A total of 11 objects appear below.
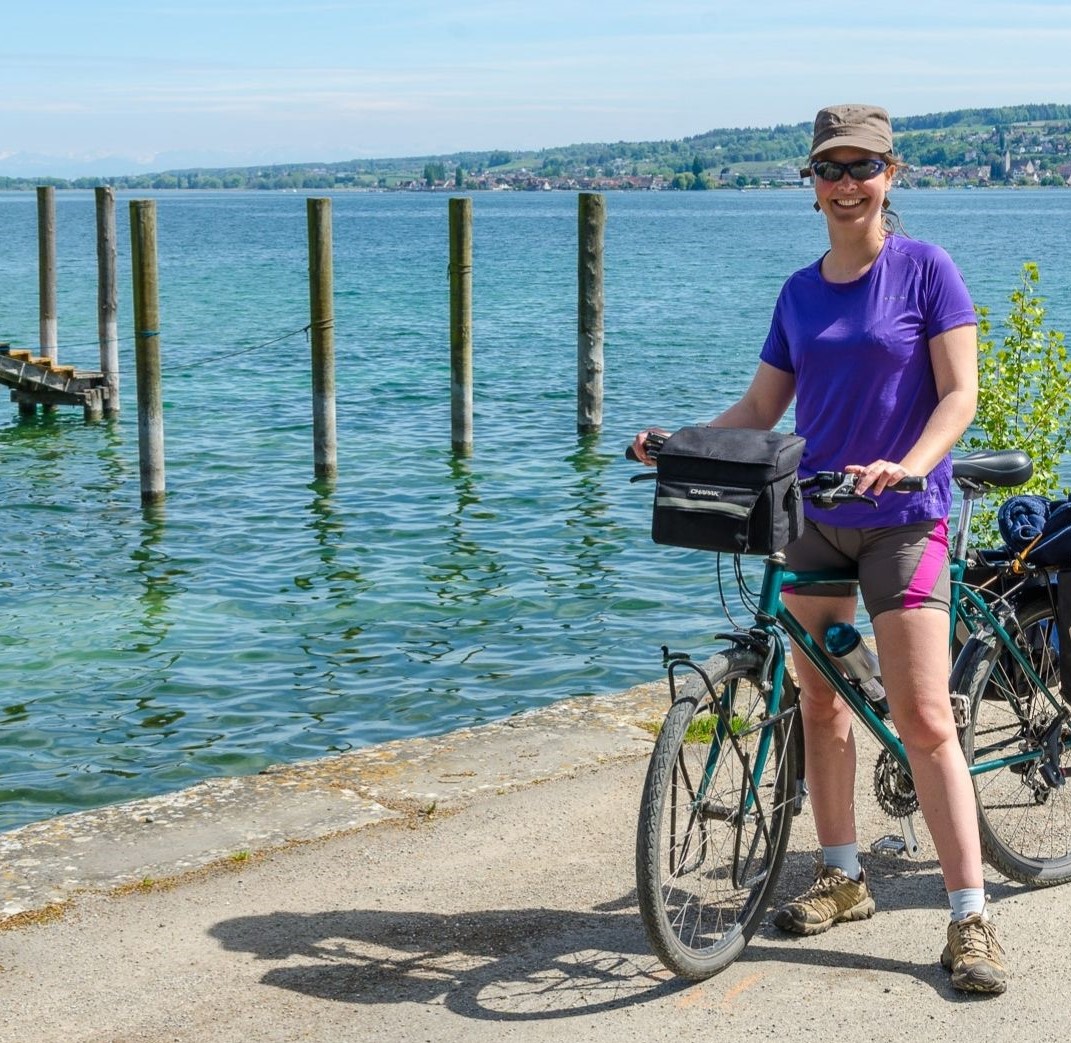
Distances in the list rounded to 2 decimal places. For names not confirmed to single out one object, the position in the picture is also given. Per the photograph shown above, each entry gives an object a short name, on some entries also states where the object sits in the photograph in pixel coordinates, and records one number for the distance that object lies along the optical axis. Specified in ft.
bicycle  14.08
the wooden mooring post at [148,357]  53.52
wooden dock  71.21
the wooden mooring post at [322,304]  56.59
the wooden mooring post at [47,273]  83.46
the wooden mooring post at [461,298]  61.57
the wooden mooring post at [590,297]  65.36
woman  13.98
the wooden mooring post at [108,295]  72.84
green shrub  33.27
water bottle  14.76
